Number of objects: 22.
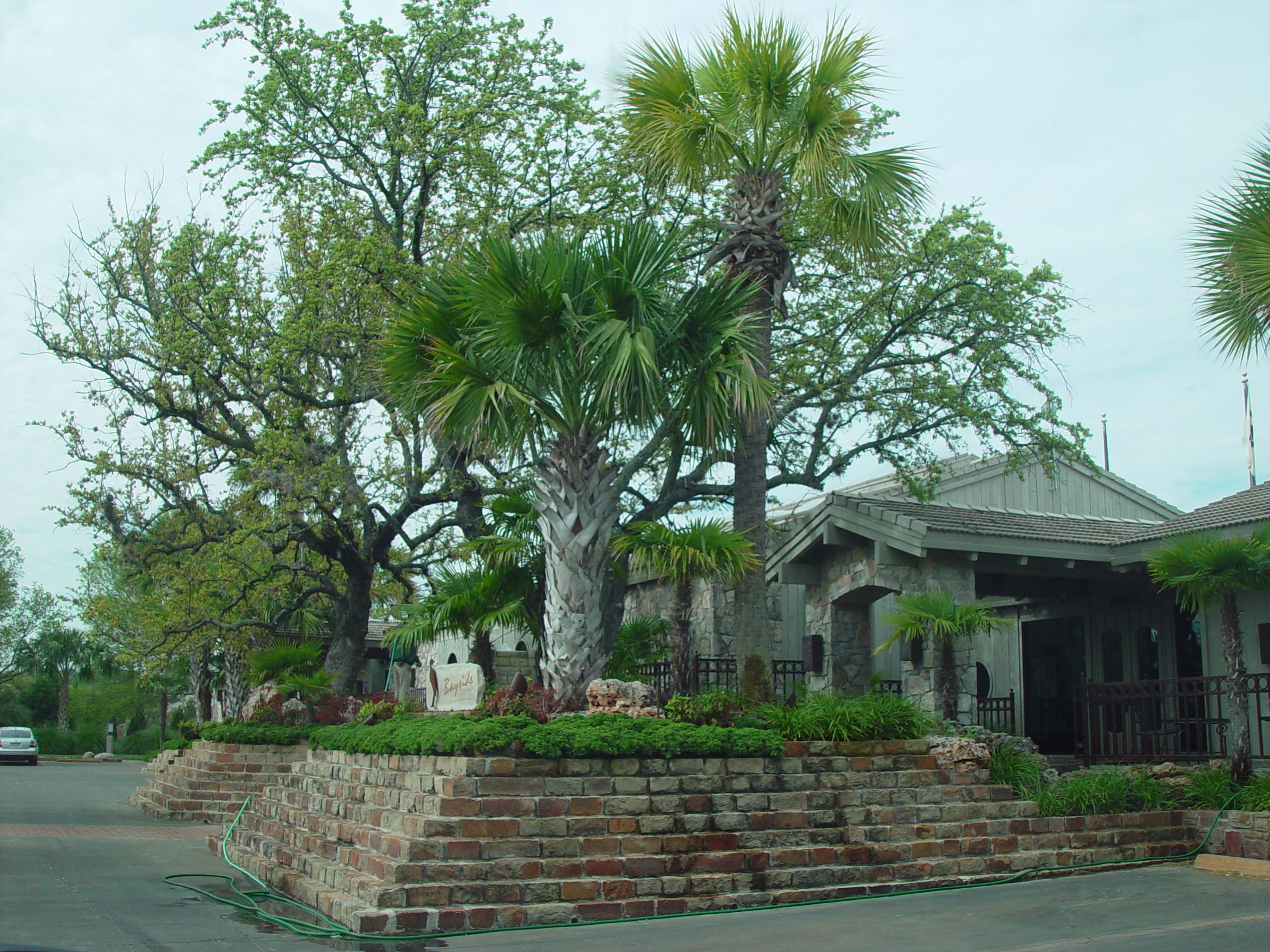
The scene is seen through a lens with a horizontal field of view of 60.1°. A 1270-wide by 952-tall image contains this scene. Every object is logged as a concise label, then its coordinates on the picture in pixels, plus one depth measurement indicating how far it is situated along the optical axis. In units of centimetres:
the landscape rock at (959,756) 1122
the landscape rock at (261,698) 1958
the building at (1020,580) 1421
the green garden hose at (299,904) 805
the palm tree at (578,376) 1124
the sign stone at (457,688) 1102
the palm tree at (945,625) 1276
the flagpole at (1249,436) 1777
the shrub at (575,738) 937
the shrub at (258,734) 1859
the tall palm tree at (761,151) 1229
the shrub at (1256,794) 1098
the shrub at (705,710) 1070
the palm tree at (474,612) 1335
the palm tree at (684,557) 1137
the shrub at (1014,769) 1158
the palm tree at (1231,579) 1142
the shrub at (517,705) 1023
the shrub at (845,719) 1097
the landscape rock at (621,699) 1061
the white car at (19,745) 3678
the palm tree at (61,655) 5256
